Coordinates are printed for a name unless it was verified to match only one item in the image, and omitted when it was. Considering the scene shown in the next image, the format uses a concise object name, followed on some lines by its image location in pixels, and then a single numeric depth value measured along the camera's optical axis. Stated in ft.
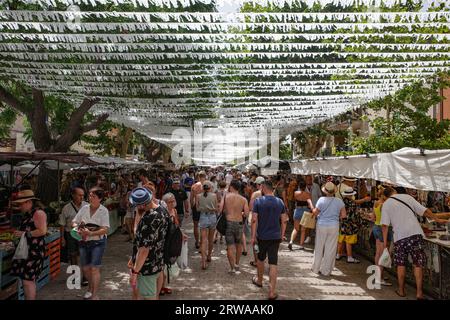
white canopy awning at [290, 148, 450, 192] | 19.48
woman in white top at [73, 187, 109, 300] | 20.01
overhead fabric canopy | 18.35
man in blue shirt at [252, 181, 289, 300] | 21.42
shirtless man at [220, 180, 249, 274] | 26.30
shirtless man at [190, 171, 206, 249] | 32.73
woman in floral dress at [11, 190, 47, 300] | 17.79
